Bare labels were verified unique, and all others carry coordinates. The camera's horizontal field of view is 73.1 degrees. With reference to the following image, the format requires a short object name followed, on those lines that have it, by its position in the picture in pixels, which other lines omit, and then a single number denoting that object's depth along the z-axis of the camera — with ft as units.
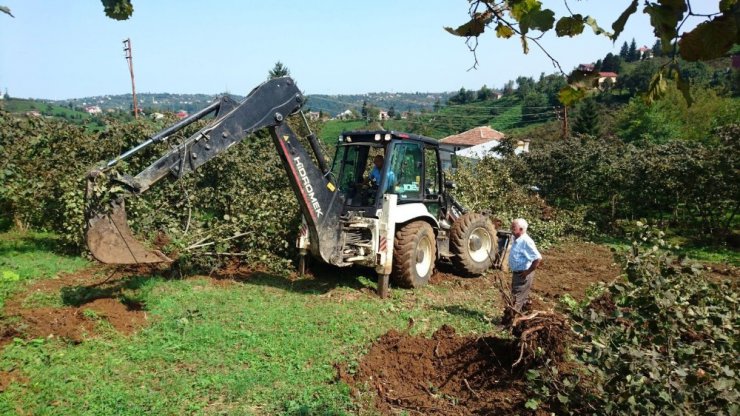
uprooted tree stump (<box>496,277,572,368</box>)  16.08
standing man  21.95
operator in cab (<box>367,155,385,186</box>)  28.22
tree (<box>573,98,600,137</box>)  152.83
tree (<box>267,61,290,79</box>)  124.63
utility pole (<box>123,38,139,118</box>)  110.26
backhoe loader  19.61
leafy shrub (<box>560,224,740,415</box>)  10.15
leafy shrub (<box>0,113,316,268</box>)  30.17
